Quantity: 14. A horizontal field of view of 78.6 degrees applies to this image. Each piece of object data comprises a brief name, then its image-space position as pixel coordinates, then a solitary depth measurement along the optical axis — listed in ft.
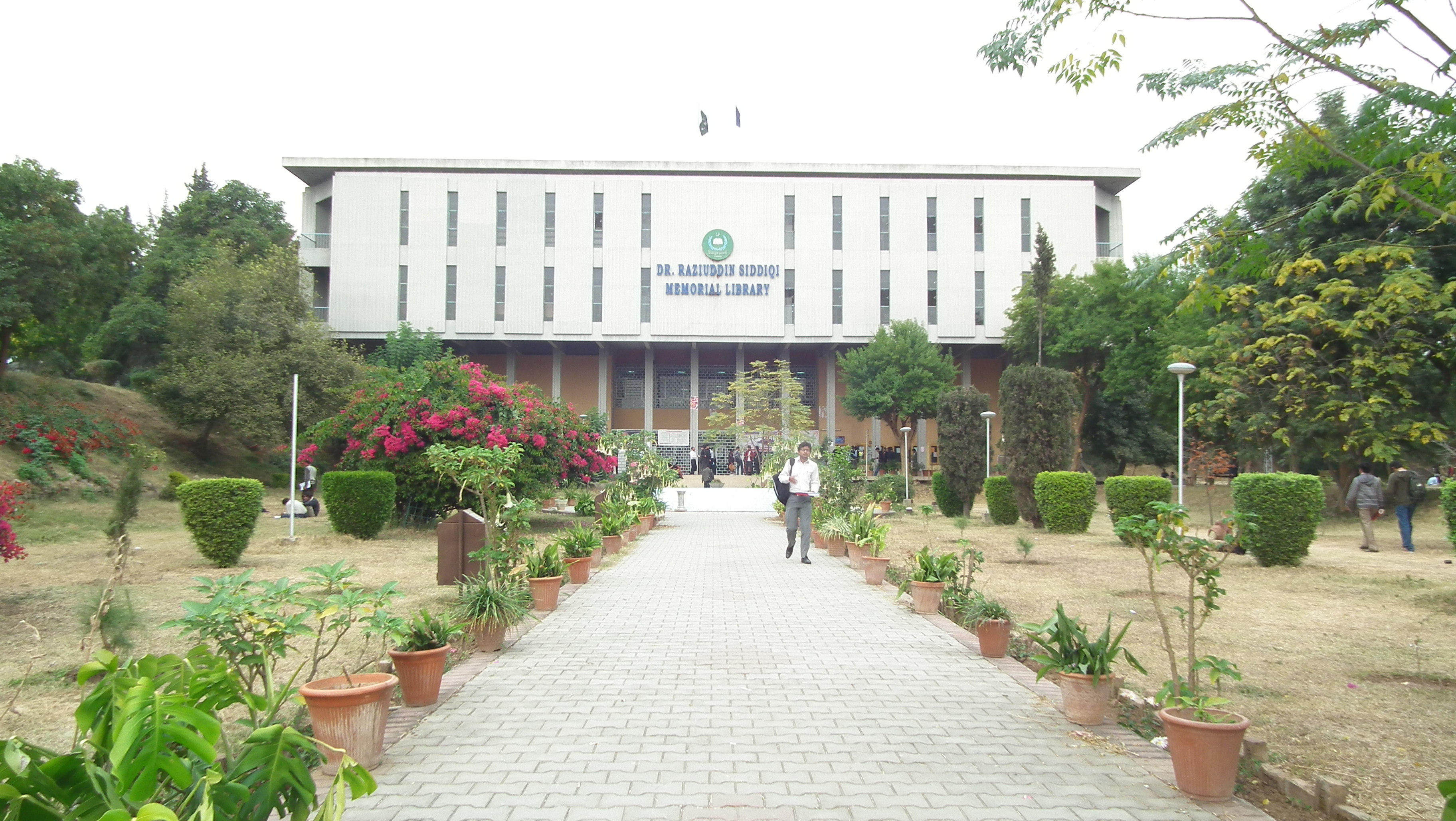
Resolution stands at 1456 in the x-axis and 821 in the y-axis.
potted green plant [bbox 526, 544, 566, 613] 29.30
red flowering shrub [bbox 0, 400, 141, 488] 73.61
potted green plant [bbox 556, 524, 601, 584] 35.65
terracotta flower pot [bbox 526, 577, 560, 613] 29.25
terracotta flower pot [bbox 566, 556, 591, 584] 35.50
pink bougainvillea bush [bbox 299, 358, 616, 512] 55.42
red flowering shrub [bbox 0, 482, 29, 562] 25.32
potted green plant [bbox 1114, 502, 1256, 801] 12.89
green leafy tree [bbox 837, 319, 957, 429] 137.08
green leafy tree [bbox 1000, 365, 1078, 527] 64.03
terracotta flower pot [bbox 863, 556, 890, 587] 35.76
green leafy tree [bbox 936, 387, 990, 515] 75.46
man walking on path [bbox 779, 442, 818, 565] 42.50
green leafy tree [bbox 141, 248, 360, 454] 100.32
